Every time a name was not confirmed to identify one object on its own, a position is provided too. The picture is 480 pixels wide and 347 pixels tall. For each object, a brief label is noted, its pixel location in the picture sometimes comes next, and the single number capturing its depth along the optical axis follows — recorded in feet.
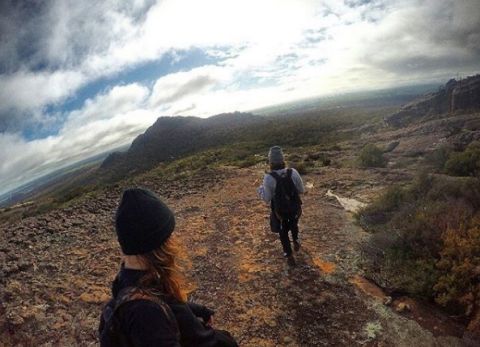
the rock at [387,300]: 16.85
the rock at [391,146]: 54.80
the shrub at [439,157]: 38.12
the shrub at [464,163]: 32.42
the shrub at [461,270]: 15.38
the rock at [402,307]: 16.20
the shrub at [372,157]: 48.32
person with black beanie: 5.39
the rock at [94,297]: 20.29
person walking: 19.98
